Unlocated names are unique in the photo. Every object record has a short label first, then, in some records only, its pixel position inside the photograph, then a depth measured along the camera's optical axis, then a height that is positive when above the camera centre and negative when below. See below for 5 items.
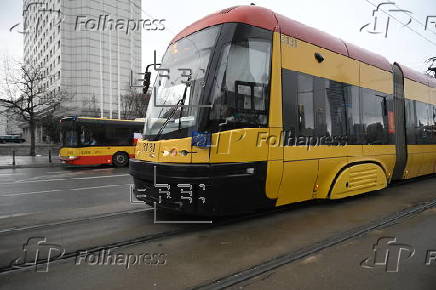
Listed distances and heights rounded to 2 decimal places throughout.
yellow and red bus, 17.84 +0.28
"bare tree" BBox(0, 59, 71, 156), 26.42 +4.67
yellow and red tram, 5.01 +0.40
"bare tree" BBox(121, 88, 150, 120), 36.66 +4.69
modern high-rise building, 49.44 +14.43
